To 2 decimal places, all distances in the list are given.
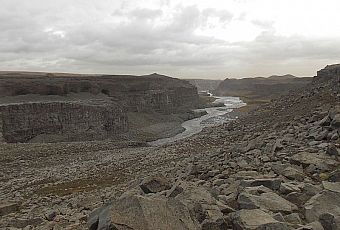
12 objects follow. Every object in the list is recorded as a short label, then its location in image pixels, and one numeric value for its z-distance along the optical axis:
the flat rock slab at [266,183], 10.57
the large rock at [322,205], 8.88
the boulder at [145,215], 7.99
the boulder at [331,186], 10.11
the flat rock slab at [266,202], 9.12
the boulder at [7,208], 19.14
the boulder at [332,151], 13.38
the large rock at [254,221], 7.85
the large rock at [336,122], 16.00
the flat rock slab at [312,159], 12.70
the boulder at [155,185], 12.04
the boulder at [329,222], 8.27
